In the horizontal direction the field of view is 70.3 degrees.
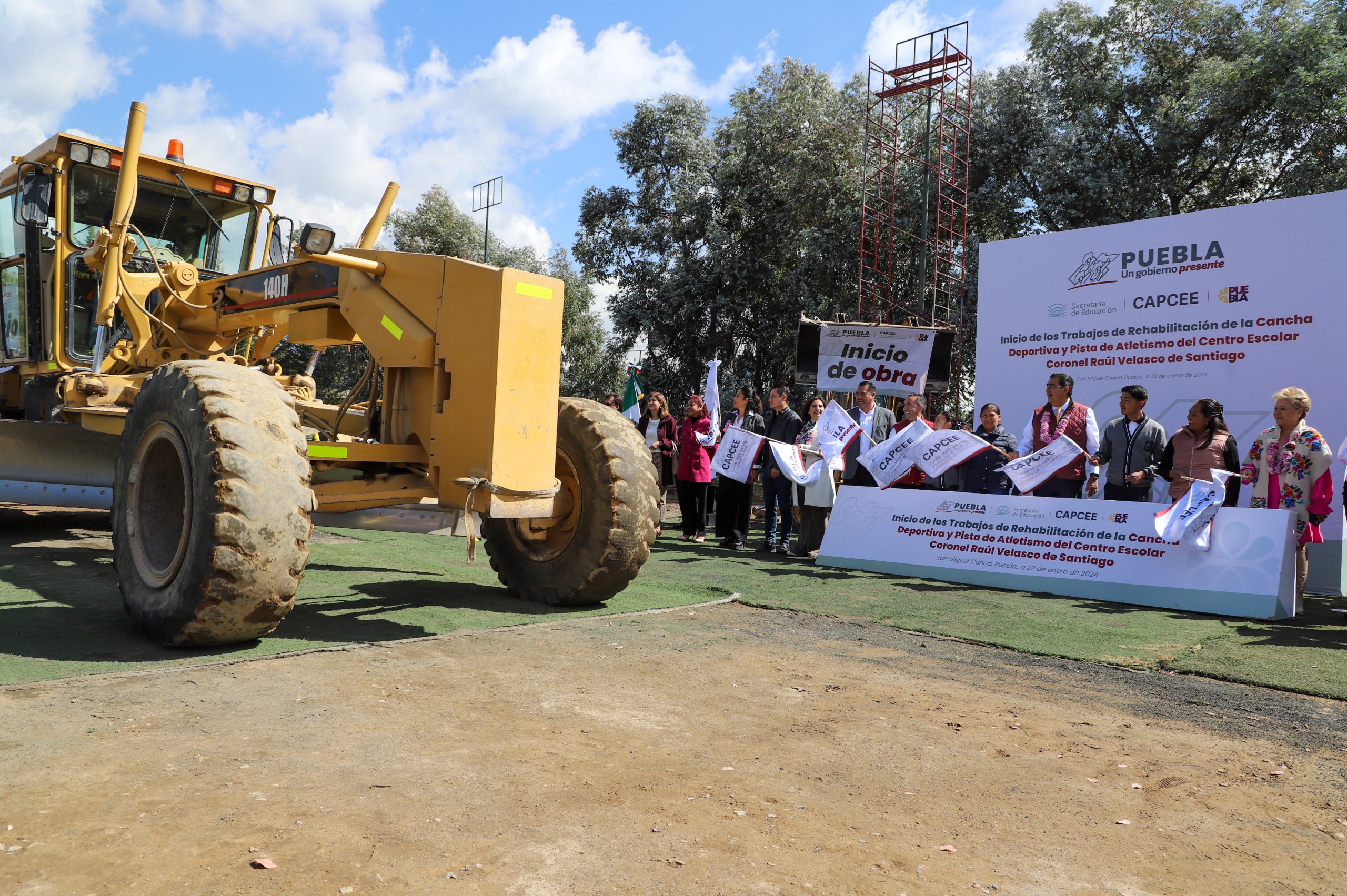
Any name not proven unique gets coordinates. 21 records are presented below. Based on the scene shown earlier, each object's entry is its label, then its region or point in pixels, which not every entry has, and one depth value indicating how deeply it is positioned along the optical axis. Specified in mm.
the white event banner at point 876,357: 14414
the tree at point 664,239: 26844
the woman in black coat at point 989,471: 9352
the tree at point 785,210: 24234
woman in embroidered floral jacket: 7199
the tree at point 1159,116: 18469
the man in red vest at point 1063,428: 8672
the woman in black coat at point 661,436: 12578
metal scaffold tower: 21031
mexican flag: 15935
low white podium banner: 7004
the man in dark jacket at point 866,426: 10430
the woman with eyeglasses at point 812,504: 10008
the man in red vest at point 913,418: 9891
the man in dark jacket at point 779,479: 10570
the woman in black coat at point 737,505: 10977
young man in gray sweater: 8281
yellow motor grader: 4559
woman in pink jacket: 11453
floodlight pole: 31598
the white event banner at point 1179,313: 10086
